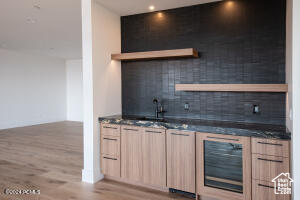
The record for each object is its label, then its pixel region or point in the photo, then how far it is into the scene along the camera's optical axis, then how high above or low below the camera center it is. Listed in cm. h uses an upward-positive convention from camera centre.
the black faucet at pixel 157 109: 345 -27
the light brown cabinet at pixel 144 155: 285 -89
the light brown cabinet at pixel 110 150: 315 -88
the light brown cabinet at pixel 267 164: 219 -79
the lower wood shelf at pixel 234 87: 259 +8
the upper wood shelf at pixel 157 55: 299 +61
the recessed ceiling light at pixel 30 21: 436 +162
